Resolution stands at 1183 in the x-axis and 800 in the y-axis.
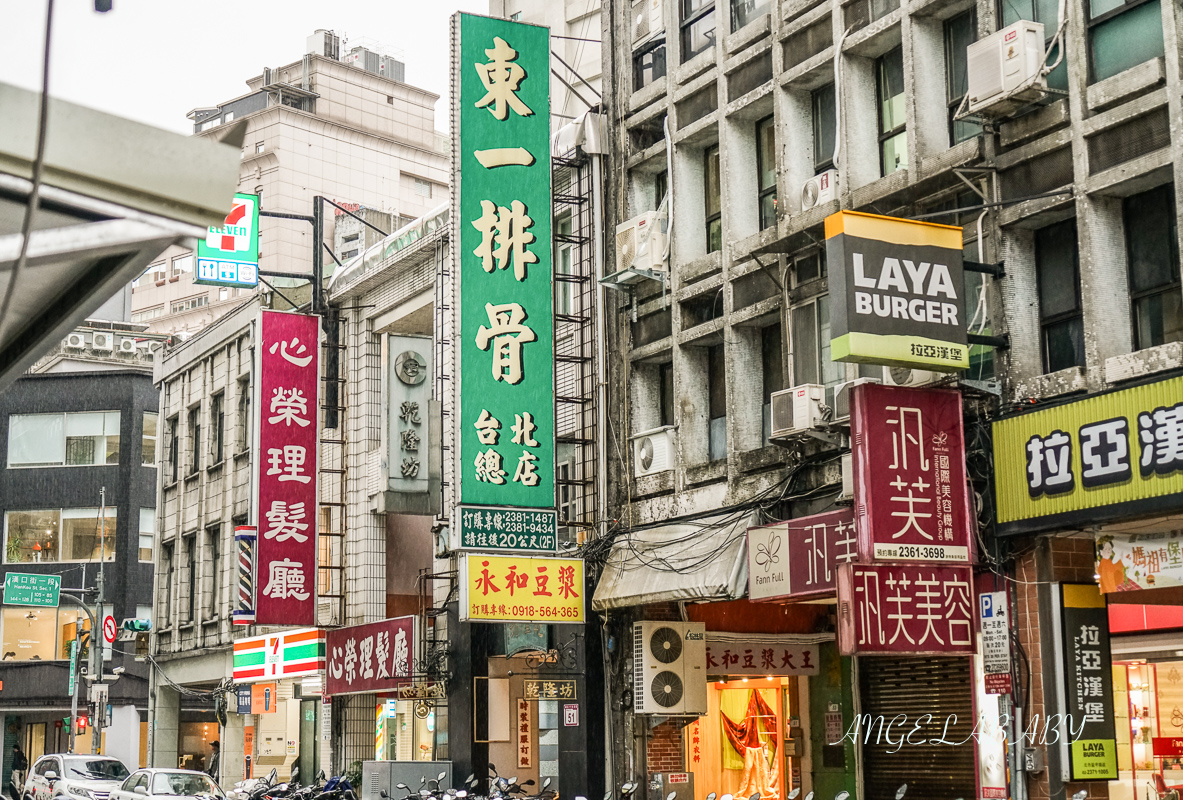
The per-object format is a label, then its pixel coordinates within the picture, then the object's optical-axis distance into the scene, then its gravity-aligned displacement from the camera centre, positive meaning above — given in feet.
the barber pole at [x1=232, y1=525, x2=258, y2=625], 88.58 +4.10
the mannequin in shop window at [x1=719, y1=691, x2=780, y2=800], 74.32 -6.07
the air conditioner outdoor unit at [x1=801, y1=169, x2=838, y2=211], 57.41 +17.67
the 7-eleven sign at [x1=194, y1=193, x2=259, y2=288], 102.27 +27.92
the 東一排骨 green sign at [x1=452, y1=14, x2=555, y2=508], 66.49 +17.18
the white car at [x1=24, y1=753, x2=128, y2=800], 89.76 -8.95
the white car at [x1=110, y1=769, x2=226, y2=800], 78.07 -8.00
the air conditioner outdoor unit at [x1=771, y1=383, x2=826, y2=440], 55.83 +8.59
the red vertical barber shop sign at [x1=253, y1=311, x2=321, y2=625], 90.43 +10.87
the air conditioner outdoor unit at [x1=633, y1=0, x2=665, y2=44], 72.13 +31.19
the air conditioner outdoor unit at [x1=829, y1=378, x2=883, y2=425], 53.93 +8.44
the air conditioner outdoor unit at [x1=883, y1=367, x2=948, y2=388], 50.42 +8.93
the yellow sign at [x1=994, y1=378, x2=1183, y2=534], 41.70 +5.05
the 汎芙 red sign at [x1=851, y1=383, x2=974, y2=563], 46.62 +5.00
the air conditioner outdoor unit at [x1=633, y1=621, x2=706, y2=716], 66.64 -1.70
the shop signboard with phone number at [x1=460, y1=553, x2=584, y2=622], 64.49 +2.07
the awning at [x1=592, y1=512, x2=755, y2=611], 60.03 +2.99
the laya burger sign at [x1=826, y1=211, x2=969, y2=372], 45.50 +10.79
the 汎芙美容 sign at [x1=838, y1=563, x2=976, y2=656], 47.19 +0.61
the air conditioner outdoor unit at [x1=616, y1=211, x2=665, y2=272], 68.59 +18.73
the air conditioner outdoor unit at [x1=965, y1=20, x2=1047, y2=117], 47.24 +18.52
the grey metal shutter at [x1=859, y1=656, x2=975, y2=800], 59.06 -3.99
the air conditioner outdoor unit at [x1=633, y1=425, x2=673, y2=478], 68.28 +8.65
